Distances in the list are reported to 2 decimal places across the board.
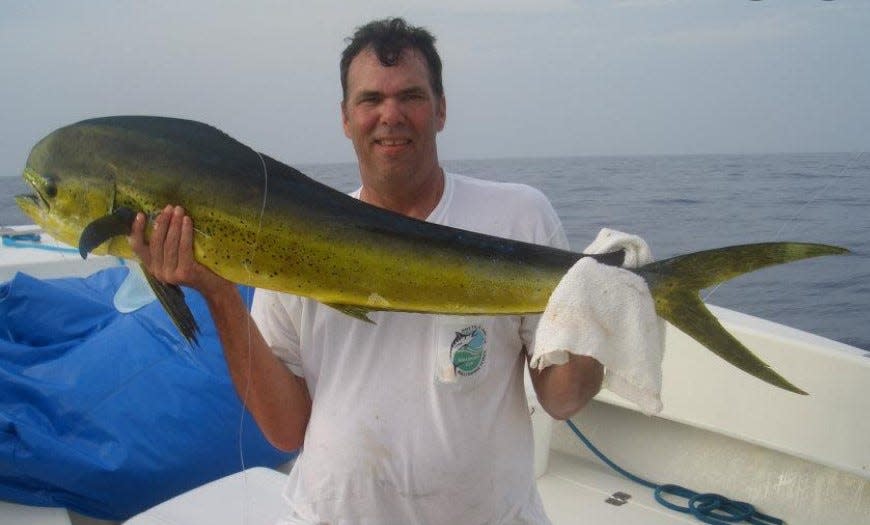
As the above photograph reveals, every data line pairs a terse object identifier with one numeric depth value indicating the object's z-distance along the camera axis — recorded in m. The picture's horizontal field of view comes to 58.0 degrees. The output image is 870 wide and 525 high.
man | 2.09
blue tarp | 2.97
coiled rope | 3.69
